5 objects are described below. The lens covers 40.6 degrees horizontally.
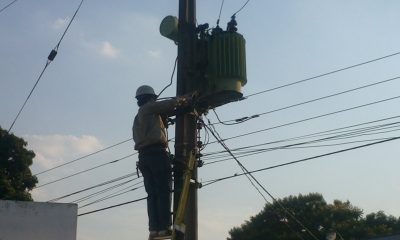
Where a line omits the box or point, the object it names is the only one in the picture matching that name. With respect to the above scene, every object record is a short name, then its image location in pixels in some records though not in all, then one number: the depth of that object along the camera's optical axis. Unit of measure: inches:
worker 258.2
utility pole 265.7
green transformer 298.8
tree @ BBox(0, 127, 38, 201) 938.7
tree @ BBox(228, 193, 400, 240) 1448.1
